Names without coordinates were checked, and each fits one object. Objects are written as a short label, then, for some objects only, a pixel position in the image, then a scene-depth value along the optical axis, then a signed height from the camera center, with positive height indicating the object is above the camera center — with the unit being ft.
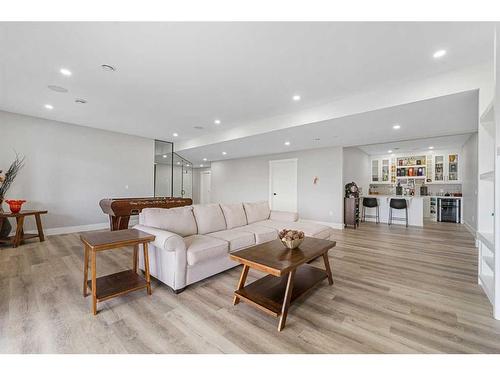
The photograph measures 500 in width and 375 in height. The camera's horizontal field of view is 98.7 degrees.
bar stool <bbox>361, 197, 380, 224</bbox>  21.80 -1.32
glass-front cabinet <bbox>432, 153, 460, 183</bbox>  23.59 +2.59
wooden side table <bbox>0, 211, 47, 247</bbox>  12.26 -2.48
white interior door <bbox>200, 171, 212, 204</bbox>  33.40 +0.34
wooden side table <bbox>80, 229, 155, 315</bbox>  6.07 -2.77
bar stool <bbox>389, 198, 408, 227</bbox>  19.88 -1.25
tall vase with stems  12.69 -2.53
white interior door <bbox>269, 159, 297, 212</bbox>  22.43 +0.55
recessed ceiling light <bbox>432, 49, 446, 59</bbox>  7.57 +4.95
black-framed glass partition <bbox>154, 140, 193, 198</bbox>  22.65 +1.80
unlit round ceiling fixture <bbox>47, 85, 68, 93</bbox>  10.47 +4.89
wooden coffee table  5.68 -2.91
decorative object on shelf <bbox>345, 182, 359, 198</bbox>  19.79 +0.00
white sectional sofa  7.30 -2.07
